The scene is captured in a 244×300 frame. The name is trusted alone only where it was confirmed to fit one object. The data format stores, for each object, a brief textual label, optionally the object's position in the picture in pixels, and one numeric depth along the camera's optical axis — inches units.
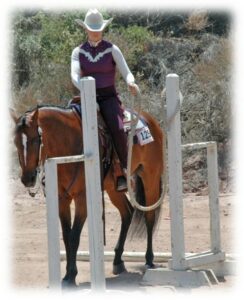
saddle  517.0
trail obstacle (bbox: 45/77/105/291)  414.3
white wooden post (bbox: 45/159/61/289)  387.0
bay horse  483.1
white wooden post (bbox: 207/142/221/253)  521.8
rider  502.3
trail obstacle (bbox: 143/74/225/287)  478.0
